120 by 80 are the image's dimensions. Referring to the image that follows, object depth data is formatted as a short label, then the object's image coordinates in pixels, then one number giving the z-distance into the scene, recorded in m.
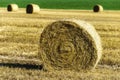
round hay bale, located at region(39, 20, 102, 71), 13.10
